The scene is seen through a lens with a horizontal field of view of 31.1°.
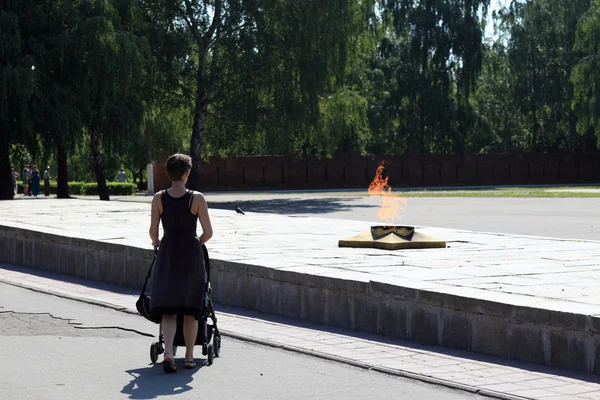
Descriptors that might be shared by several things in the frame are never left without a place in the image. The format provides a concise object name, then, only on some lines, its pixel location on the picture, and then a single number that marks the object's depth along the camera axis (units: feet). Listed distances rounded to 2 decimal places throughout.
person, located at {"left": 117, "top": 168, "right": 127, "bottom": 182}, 199.82
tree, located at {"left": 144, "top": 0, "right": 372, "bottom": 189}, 143.43
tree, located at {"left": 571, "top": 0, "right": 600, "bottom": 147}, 186.09
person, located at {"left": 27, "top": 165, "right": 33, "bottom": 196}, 180.20
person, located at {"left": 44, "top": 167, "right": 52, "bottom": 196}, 187.39
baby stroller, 27.63
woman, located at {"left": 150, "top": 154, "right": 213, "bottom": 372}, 26.96
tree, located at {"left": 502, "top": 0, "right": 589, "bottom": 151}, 234.79
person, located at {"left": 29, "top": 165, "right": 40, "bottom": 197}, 178.60
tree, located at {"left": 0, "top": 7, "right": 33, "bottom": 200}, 121.39
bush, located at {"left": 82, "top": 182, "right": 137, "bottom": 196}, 188.14
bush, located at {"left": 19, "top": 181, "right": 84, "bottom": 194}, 203.82
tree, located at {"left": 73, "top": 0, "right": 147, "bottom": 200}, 125.70
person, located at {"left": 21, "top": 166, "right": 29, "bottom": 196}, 183.83
